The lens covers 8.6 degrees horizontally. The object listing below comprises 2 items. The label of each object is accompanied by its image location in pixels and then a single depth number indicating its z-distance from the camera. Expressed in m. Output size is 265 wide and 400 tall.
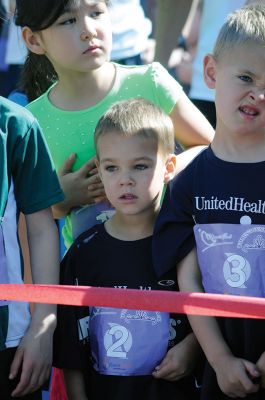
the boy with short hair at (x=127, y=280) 5.49
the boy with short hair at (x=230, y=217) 5.11
